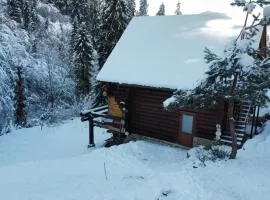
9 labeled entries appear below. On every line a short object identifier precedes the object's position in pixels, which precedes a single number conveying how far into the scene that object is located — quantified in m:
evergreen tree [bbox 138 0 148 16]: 55.63
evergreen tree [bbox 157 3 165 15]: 48.18
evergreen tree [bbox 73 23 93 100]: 20.35
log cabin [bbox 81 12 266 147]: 8.94
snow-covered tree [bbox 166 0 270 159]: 5.93
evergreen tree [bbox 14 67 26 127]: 15.70
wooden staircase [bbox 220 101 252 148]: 8.29
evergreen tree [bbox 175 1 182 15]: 58.13
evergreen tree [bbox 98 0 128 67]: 17.28
